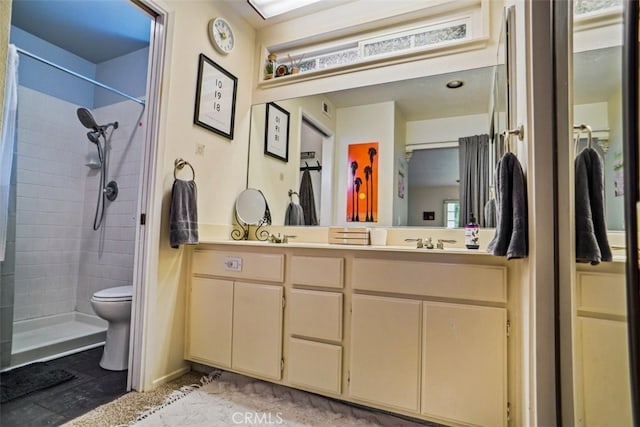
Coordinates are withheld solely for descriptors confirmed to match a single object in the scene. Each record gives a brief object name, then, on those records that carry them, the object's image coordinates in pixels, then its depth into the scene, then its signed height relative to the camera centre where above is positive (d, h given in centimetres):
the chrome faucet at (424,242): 182 -4
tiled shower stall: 267 +17
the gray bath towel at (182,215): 185 +8
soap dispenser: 171 +1
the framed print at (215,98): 215 +93
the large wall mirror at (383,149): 200 +60
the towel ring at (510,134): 119 +41
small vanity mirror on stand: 246 +13
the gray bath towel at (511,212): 112 +10
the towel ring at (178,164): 197 +40
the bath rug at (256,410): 151 -89
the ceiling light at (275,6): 219 +156
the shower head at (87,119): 284 +96
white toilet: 206 -64
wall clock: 221 +139
